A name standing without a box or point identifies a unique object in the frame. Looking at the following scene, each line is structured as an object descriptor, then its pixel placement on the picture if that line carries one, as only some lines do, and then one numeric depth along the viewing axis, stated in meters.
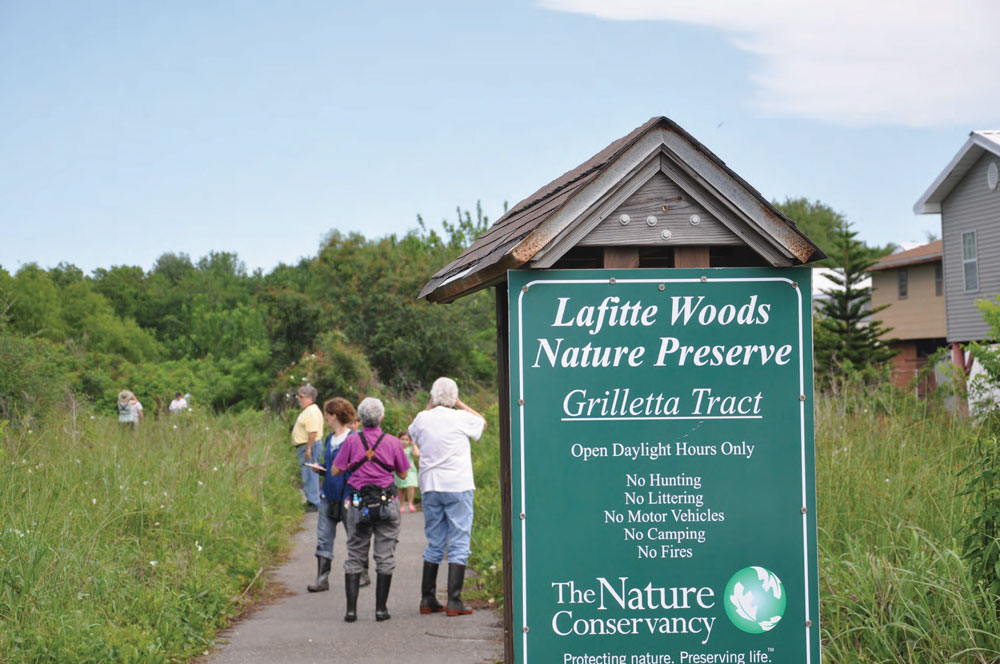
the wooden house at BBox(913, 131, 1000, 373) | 26.44
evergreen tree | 35.41
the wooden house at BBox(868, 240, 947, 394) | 39.41
